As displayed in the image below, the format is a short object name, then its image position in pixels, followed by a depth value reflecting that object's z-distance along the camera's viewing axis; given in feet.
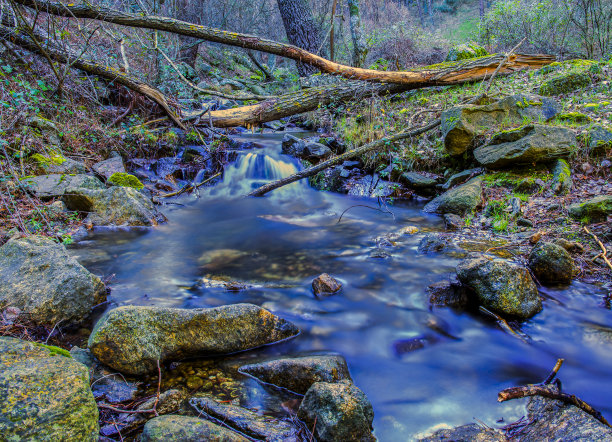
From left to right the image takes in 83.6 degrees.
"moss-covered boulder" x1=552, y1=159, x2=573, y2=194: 15.80
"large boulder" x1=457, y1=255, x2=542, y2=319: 9.57
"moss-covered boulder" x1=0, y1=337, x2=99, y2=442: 4.64
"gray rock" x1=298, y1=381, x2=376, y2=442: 6.05
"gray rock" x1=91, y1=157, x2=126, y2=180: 21.56
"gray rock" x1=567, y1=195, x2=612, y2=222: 12.96
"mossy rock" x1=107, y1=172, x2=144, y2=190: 21.36
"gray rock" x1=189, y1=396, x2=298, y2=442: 6.38
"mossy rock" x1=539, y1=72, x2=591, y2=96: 23.25
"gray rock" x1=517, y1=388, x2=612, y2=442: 5.49
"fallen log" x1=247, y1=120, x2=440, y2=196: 21.30
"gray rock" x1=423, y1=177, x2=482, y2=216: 17.45
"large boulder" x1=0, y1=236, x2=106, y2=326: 9.09
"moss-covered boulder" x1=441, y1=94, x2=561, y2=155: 19.85
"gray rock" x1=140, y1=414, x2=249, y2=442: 5.32
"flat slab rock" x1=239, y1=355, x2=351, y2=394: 7.54
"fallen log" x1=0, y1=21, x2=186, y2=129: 21.35
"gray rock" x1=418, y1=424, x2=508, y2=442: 6.19
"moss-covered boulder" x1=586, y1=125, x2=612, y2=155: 16.63
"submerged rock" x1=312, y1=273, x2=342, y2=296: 12.23
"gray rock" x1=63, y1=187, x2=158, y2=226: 18.44
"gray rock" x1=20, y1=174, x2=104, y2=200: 16.89
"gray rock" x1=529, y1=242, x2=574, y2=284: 10.94
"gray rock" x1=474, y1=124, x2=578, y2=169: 16.87
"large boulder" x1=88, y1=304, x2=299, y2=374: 7.62
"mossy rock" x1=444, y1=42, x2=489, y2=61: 31.99
